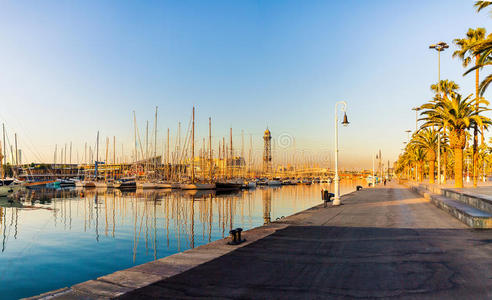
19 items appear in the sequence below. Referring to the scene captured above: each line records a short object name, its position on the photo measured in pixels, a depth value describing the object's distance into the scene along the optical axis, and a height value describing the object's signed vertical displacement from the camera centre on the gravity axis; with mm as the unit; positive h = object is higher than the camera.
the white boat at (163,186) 84625 -5931
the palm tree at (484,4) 18266 +8915
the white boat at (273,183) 115944 -7199
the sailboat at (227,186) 81162 -5870
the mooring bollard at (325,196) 25600 -2633
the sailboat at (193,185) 76875 -5221
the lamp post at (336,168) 26112 -471
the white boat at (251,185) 96531 -6790
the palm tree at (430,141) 53344 +3574
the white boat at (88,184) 95250 -6063
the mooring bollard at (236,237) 11325 -2631
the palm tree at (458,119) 31891 +4315
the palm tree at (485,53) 16048 +5807
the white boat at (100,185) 93062 -6242
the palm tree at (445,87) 60562 +15093
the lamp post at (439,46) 52328 +18955
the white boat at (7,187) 64312 -4854
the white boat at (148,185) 84750 -5718
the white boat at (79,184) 97475 -6171
